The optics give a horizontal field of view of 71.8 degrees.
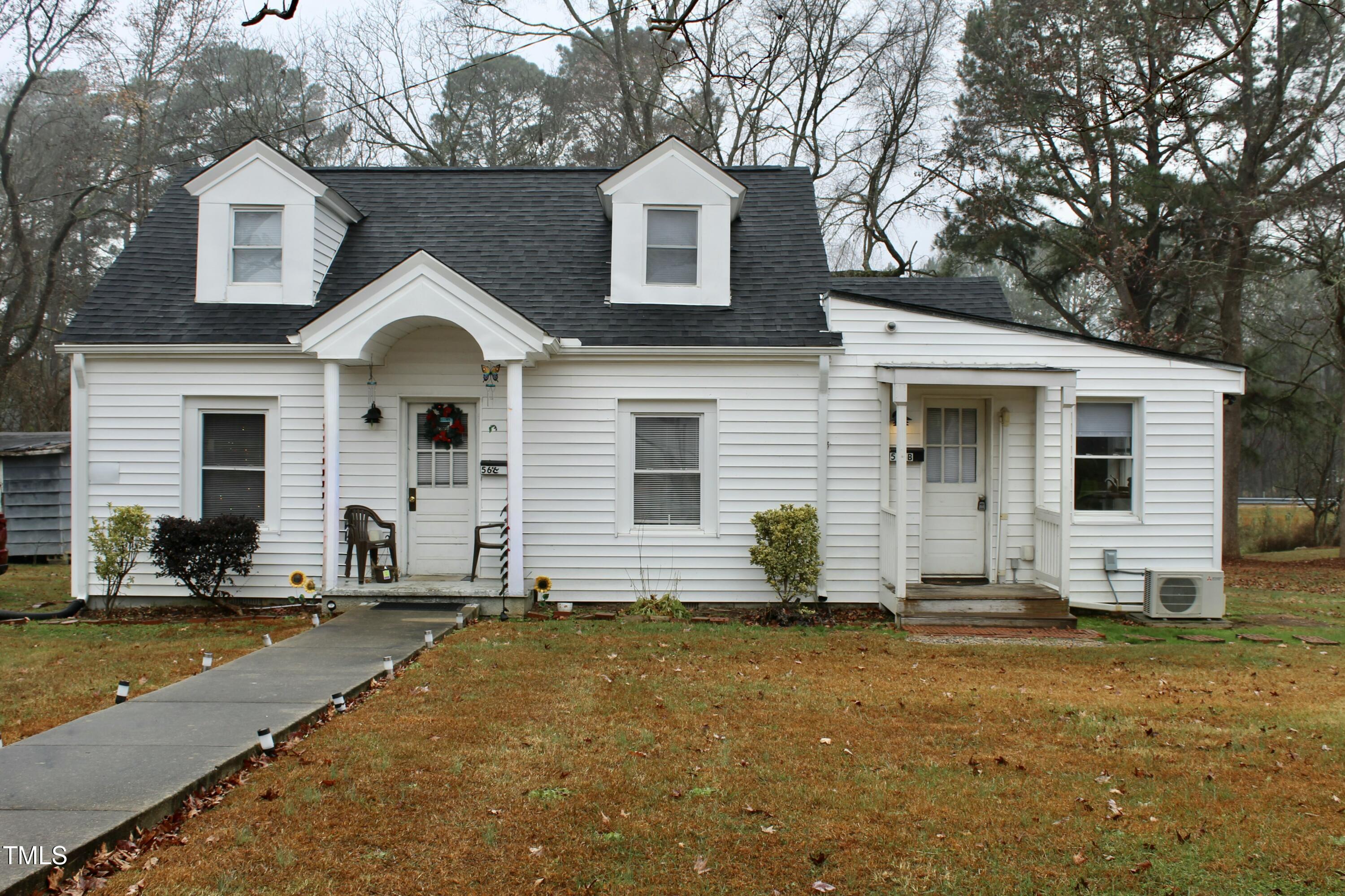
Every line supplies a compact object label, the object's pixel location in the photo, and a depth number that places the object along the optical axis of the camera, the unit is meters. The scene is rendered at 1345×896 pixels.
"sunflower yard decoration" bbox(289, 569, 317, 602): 10.98
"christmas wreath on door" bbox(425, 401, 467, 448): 11.19
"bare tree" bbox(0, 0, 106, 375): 21.25
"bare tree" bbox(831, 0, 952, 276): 23.83
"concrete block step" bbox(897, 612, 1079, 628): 10.21
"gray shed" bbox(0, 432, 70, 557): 18.02
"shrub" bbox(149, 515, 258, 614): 10.46
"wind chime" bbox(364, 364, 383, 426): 10.91
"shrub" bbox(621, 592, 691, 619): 10.57
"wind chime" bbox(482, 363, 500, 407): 10.76
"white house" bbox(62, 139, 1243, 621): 10.99
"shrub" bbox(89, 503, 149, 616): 10.55
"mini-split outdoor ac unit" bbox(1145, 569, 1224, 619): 10.90
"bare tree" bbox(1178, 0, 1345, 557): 18.28
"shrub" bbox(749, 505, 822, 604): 10.38
